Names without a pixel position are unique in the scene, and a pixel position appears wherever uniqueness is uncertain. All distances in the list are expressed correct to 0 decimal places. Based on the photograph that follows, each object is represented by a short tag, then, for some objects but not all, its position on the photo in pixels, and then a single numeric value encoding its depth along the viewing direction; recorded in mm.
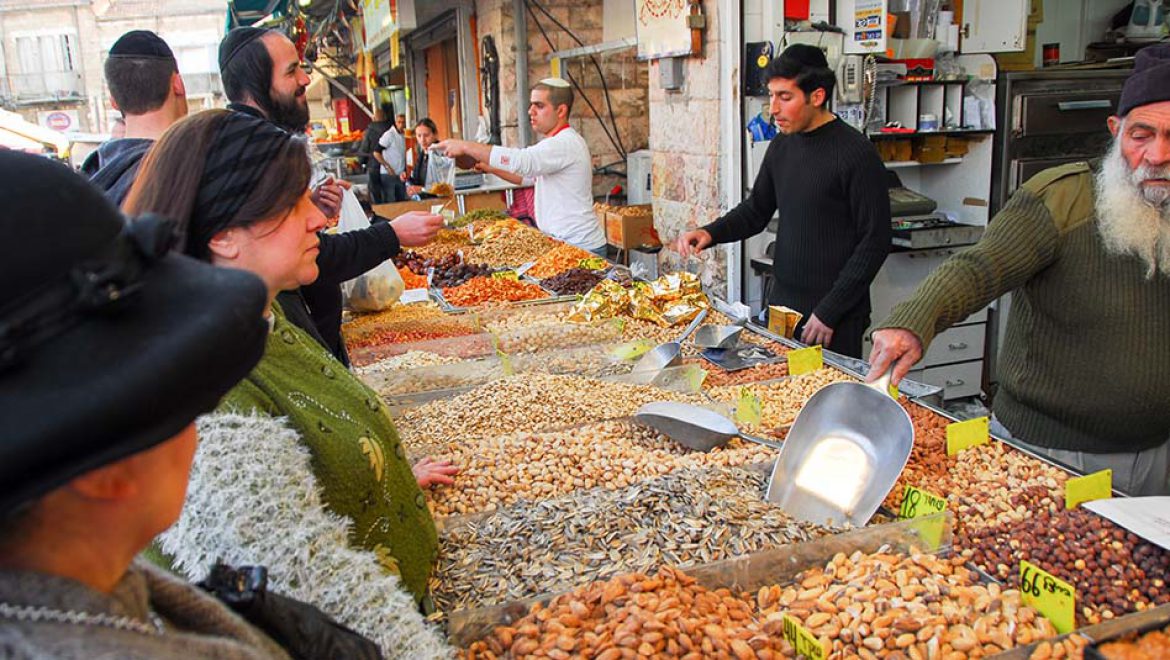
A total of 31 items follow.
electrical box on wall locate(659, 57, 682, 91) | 5562
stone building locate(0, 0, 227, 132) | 36344
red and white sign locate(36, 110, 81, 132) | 33409
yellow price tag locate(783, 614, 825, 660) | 1422
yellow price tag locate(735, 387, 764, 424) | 2502
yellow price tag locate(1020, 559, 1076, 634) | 1501
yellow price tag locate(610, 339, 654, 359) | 3326
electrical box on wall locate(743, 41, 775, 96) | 4903
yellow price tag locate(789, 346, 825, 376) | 2924
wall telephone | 4930
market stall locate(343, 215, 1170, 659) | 1498
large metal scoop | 2020
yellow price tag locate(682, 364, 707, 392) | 2908
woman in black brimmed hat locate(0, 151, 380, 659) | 546
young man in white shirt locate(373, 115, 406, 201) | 11703
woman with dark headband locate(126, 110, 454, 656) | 1142
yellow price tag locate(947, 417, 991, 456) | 2238
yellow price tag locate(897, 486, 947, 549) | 1772
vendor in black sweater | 3645
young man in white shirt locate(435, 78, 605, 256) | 5551
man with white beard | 2215
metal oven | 5340
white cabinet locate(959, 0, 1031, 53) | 5312
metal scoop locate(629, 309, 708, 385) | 3023
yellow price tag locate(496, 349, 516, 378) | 3194
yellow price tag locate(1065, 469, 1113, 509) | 1888
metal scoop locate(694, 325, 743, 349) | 3312
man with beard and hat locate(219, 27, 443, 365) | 2939
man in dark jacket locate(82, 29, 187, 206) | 3342
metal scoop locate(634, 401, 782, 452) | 2342
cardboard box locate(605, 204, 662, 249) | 7164
